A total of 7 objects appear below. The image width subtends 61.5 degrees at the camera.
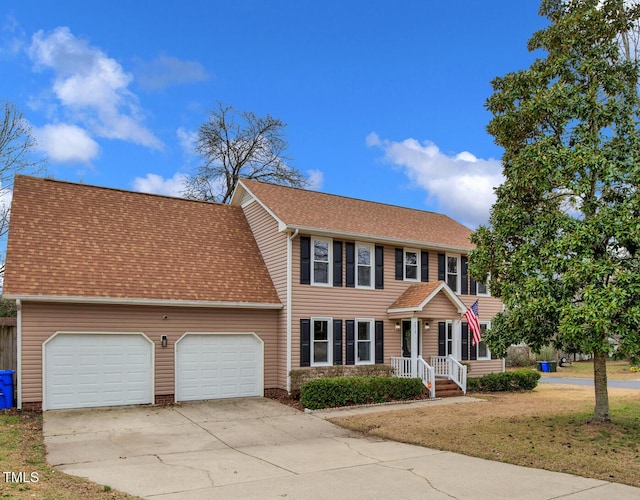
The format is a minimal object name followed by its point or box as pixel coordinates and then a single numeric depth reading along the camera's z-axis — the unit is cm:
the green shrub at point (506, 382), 1897
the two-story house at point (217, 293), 1384
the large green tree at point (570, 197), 993
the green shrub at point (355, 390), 1462
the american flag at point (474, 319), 1656
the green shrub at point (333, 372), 1606
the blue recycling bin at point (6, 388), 1309
